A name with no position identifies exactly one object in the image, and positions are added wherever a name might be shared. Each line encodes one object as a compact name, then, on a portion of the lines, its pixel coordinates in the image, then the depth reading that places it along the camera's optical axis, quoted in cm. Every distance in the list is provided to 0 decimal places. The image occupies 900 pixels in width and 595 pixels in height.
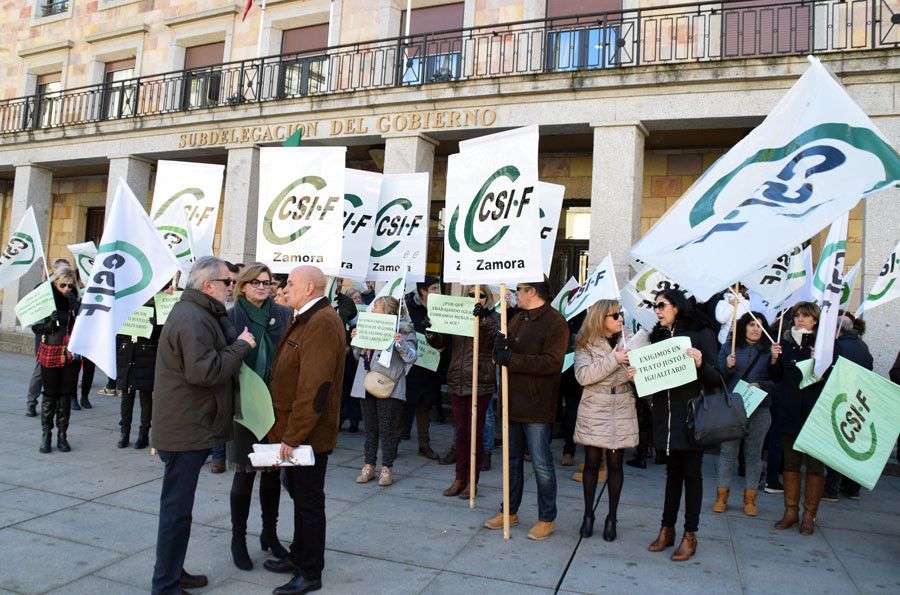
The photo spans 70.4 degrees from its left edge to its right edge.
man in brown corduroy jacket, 366
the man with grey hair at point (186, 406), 356
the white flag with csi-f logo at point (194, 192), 746
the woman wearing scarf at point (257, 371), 403
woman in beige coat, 483
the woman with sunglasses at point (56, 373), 686
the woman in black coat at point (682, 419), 453
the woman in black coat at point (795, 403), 530
